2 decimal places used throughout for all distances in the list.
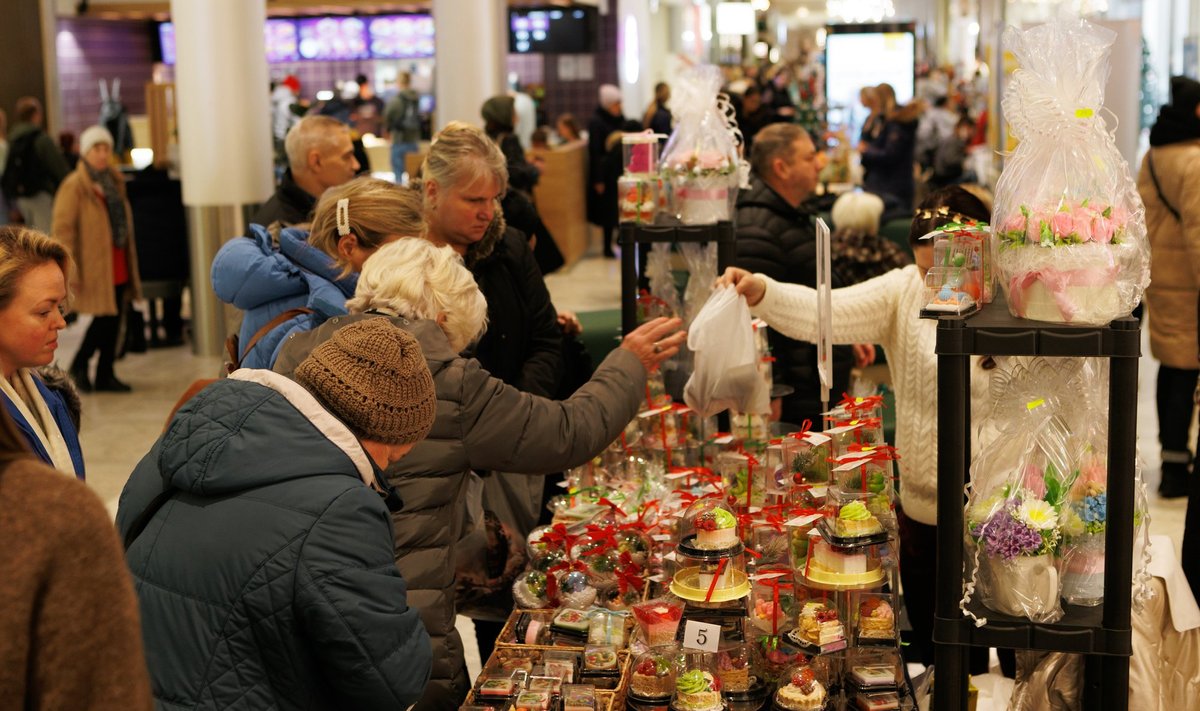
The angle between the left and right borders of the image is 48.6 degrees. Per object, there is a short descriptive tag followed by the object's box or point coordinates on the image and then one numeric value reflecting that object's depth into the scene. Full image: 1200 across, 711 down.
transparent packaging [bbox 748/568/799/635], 2.75
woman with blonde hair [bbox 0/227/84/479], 2.66
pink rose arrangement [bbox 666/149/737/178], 3.82
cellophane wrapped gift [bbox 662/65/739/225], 3.84
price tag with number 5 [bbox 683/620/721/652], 2.61
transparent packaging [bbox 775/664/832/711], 2.53
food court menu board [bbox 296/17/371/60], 21.05
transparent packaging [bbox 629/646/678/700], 2.65
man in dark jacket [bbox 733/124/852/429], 4.76
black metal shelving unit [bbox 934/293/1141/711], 2.22
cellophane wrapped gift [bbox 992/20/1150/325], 2.24
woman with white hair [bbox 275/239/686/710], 2.66
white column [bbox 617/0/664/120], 19.72
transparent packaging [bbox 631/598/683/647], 2.79
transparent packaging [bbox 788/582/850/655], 2.61
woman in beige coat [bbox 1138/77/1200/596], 5.54
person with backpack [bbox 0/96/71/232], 11.14
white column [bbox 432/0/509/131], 10.91
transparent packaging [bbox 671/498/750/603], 2.76
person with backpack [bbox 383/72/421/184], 14.63
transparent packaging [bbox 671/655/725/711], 2.55
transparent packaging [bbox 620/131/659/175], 4.00
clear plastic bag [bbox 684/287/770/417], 3.46
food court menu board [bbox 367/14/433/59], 20.86
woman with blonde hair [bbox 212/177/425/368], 3.17
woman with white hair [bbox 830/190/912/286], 5.88
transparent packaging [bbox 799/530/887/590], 2.65
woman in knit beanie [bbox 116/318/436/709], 1.89
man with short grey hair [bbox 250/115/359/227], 4.79
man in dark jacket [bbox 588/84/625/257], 12.84
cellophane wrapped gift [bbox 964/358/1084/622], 2.30
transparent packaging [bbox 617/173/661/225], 3.87
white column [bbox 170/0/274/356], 8.29
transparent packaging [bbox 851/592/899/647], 2.63
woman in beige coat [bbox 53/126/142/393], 8.41
